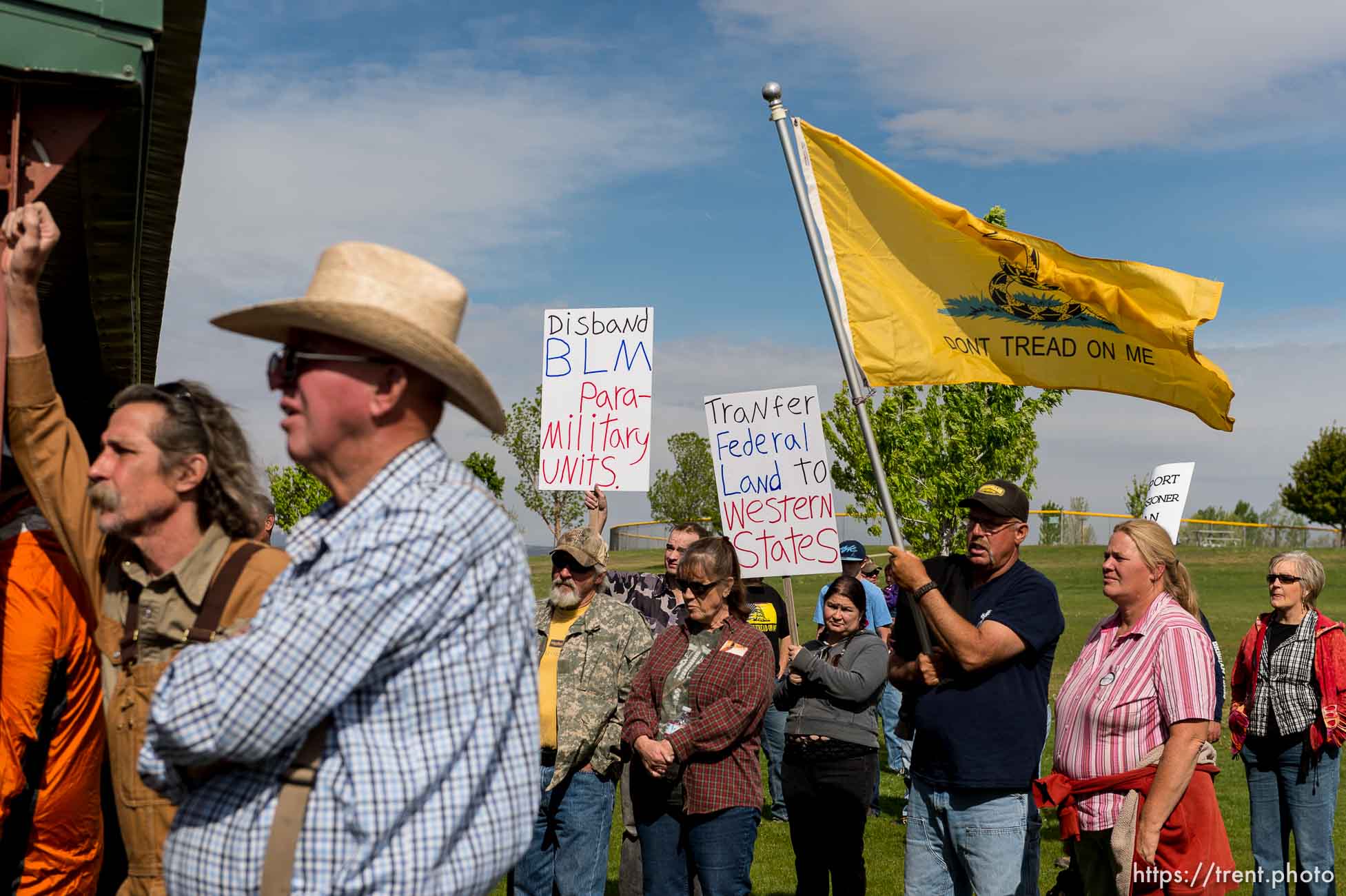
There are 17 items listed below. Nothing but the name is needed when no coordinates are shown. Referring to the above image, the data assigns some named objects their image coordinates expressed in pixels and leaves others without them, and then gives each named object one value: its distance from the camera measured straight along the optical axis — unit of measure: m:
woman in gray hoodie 6.78
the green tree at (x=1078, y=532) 56.50
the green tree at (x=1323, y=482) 66.38
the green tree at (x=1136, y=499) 58.53
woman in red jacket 7.79
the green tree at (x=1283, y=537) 55.50
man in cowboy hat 2.06
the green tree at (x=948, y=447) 33.16
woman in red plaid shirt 6.03
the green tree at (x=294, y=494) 33.19
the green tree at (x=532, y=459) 41.69
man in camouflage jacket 6.23
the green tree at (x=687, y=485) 78.44
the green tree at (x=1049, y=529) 58.44
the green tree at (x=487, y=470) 34.53
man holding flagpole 5.01
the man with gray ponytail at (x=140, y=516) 2.94
